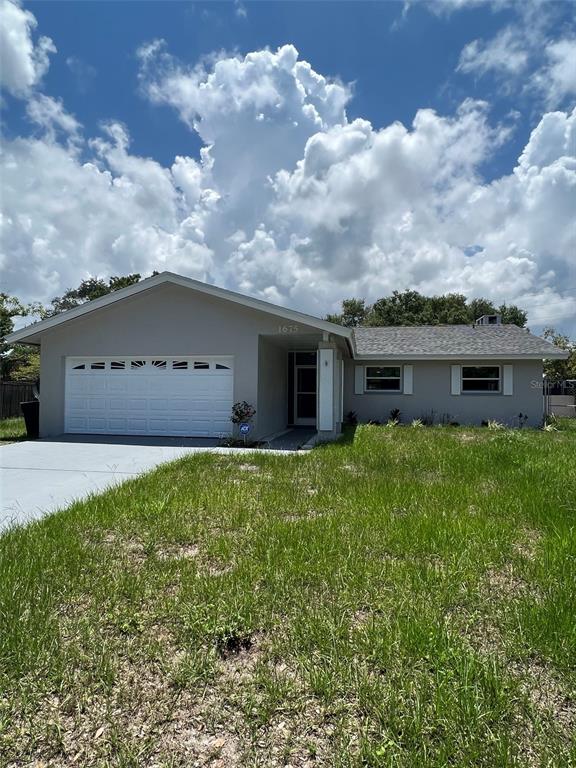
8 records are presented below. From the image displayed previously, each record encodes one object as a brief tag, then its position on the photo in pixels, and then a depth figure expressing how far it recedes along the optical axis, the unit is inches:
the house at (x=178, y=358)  470.3
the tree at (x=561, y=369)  1031.0
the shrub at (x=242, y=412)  460.1
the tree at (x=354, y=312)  2014.0
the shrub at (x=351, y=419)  633.6
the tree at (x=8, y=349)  892.2
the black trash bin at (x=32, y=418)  500.4
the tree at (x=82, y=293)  1618.6
